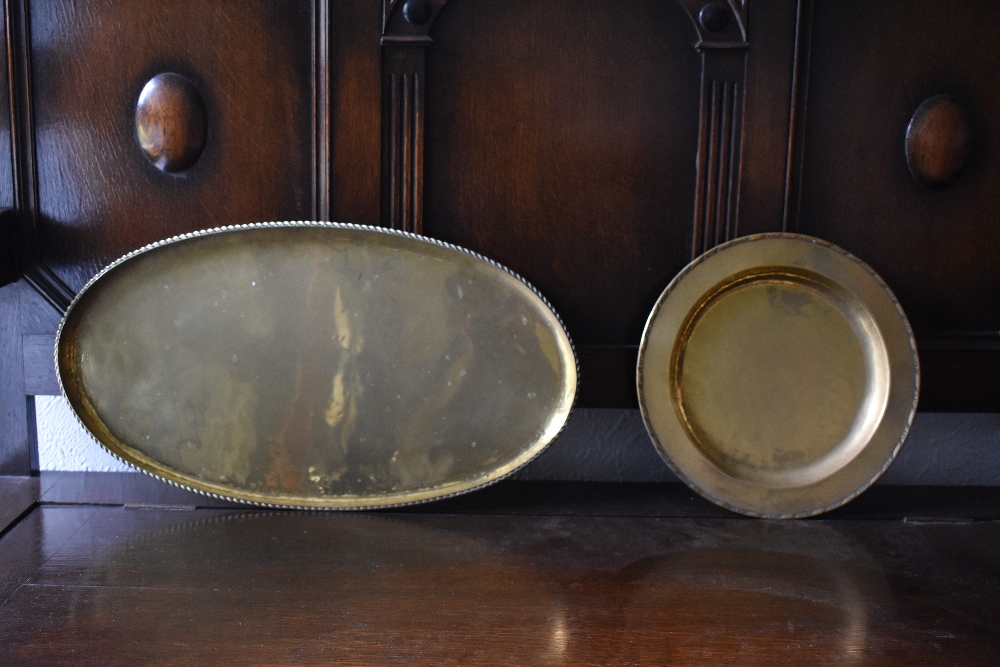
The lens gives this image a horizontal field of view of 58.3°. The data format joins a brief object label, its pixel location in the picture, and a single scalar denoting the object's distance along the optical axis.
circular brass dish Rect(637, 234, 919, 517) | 1.06
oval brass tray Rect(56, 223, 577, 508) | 1.06
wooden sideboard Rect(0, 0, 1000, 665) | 1.06
